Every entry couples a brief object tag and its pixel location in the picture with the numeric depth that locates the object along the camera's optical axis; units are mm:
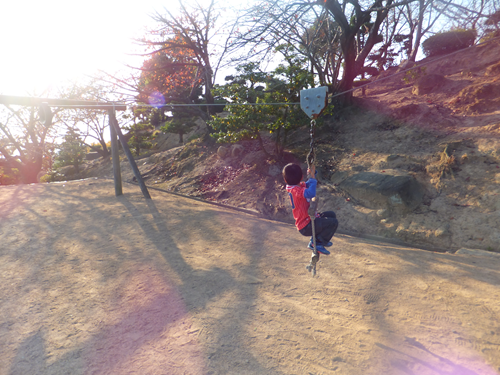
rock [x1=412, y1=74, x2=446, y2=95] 12547
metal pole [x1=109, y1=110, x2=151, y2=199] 9633
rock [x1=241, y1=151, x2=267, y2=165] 11758
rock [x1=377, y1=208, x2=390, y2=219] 7703
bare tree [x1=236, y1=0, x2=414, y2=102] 9086
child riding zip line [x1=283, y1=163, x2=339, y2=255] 3785
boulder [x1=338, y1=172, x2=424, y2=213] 7703
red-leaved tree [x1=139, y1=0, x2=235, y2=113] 13859
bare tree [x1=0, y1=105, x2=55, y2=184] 17703
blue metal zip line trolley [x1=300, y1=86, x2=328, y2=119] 4074
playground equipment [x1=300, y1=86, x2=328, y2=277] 3898
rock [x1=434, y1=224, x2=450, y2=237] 6742
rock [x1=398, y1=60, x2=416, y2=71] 16595
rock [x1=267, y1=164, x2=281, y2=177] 10691
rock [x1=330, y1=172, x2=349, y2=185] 9339
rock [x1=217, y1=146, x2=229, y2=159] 13336
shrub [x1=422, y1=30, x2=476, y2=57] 16375
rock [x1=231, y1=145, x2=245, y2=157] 12953
